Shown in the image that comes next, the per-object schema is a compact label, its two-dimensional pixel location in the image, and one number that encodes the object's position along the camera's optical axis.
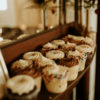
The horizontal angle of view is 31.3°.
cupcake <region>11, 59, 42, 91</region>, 1.03
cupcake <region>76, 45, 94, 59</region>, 1.54
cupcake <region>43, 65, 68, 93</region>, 1.03
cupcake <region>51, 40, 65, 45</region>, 1.68
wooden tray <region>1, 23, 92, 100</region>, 1.05
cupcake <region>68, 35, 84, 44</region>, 1.82
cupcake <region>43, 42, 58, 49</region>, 1.54
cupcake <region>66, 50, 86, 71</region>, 1.37
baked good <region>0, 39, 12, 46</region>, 1.33
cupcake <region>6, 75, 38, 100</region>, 0.86
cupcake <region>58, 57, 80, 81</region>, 1.21
